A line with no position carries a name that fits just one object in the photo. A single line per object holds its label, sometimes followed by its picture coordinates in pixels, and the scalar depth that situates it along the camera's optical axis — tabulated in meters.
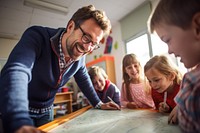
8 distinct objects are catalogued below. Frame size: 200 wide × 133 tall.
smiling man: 0.59
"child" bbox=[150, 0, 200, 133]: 0.31
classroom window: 2.12
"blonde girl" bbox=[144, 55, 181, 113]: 0.84
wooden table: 0.43
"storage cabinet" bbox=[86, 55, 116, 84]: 2.80
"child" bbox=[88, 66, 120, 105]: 1.33
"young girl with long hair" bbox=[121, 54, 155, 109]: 1.27
